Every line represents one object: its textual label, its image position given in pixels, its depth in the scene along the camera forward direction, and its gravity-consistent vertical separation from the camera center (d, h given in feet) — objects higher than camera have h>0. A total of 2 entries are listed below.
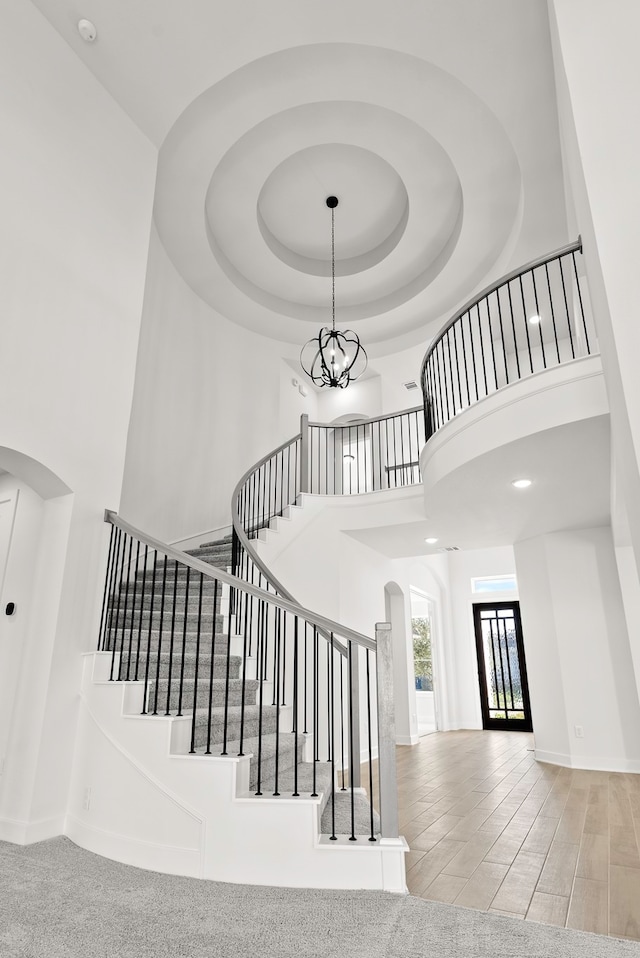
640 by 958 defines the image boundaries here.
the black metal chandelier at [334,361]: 21.42 +11.47
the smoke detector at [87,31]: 16.01 +17.91
